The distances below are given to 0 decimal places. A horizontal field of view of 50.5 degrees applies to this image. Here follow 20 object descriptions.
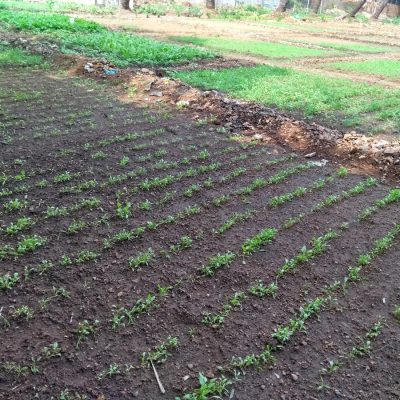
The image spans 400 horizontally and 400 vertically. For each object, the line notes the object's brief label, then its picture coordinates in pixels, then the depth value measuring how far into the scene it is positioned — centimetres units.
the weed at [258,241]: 378
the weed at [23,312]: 291
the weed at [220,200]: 445
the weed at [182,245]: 371
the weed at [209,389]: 249
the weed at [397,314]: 324
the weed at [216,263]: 348
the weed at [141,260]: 348
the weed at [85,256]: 347
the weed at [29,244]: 350
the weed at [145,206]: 425
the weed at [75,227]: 380
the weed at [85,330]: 280
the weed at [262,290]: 331
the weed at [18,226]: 371
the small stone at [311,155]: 586
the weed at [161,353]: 270
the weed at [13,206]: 405
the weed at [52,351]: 266
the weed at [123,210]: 410
